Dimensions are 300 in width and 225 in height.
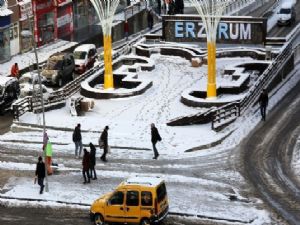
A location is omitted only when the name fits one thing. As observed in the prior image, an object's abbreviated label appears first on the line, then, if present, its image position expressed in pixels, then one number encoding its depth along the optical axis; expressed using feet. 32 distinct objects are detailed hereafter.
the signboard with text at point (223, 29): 200.13
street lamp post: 116.35
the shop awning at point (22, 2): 219.45
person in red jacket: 186.60
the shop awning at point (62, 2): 242.66
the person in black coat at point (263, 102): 149.89
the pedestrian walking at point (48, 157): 122.23
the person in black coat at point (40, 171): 116.26
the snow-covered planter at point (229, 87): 158.20
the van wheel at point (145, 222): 101.52
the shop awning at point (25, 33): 216.41
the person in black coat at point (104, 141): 130.31
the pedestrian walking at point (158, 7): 267.08
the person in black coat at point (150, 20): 247.50
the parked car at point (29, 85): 169.07
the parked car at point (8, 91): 161.07
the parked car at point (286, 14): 244.83
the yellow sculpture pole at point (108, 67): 171.22
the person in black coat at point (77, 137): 130.82
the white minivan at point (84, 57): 198.08
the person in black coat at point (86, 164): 119.03
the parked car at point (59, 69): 183.73
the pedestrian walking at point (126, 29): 236.84
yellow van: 101.19
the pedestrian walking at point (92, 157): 120.26
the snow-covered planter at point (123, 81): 166.81
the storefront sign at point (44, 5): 230.27
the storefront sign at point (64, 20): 246.08
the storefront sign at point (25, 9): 221.05
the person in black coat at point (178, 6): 242.78
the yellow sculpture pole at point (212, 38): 160.15
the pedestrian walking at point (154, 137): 130.52
